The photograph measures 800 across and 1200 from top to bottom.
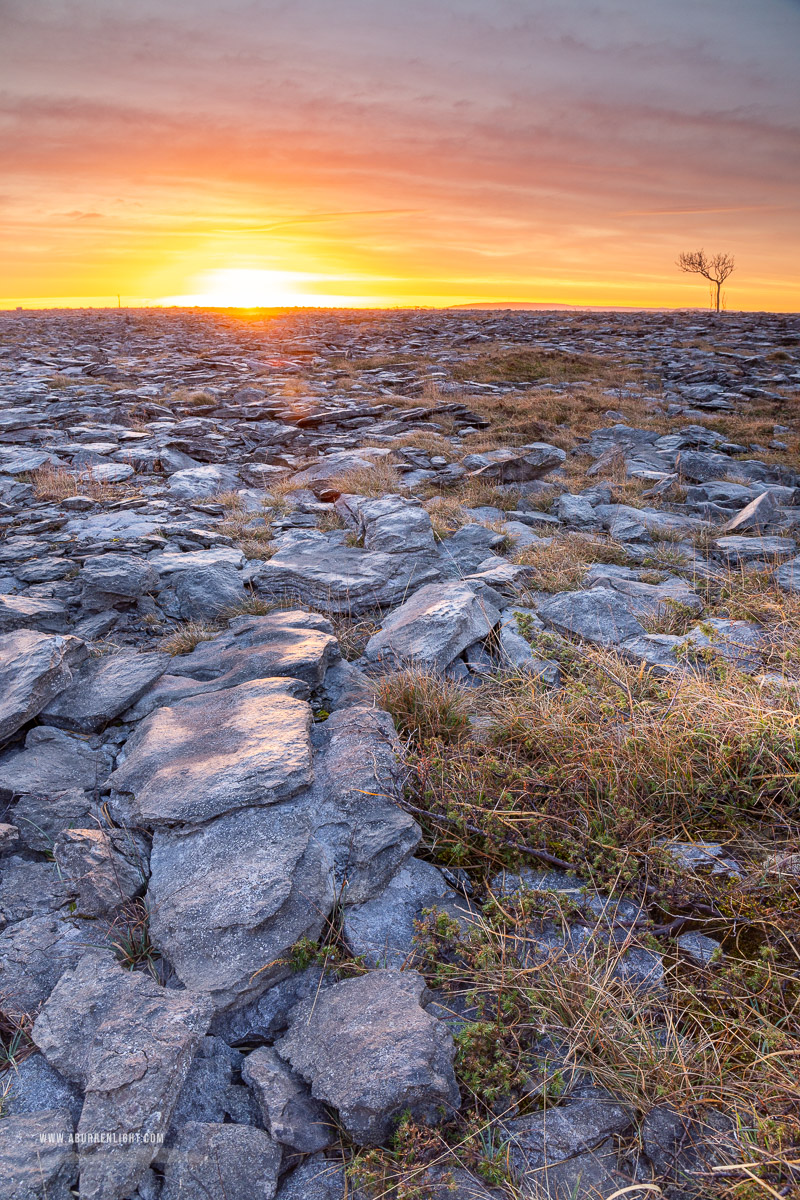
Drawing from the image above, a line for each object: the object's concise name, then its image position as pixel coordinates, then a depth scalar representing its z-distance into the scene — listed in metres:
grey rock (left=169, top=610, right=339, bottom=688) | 3.81
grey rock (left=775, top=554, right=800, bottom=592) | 4.96
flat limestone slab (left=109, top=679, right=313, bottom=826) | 2.72
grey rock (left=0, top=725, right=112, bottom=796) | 3.12
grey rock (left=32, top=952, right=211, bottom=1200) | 1.73
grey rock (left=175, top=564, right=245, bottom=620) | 5.08
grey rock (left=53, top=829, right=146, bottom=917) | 2.51
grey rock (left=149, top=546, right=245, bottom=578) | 5.41
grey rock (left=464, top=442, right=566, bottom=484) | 8.73
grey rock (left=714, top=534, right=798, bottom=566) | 5.75
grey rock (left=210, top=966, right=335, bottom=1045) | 2.17
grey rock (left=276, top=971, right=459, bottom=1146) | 1.86
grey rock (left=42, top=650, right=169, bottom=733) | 3.61
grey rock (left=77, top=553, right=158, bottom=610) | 5.05
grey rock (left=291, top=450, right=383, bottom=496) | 8.41
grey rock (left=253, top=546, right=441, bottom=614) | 5.16
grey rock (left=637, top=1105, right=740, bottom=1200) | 1.71
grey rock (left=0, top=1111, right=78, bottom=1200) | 1.67
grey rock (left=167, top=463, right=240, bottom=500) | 8.34
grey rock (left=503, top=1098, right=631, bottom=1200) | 1.75
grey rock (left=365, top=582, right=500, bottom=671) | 4.00
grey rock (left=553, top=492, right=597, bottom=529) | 7.14
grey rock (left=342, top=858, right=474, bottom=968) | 2.42
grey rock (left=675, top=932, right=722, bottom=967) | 2.34
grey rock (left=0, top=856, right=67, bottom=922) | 2.57
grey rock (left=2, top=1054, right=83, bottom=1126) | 1.94
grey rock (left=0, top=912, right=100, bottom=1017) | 2.24
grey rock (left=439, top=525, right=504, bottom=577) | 5.88
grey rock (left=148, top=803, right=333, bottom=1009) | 2.24
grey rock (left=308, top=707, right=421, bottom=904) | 2.63
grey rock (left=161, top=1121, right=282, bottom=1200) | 1.72
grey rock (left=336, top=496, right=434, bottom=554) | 5.95
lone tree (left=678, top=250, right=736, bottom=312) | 50.88
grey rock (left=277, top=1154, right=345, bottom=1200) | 1.78
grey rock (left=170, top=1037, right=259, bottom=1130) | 1.93
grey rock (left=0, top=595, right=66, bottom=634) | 4.53
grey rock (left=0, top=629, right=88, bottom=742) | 3.36
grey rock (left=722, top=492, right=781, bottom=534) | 6.58
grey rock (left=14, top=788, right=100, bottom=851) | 2.89
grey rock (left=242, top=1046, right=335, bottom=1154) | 1.86
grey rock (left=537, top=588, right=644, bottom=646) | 4.30
